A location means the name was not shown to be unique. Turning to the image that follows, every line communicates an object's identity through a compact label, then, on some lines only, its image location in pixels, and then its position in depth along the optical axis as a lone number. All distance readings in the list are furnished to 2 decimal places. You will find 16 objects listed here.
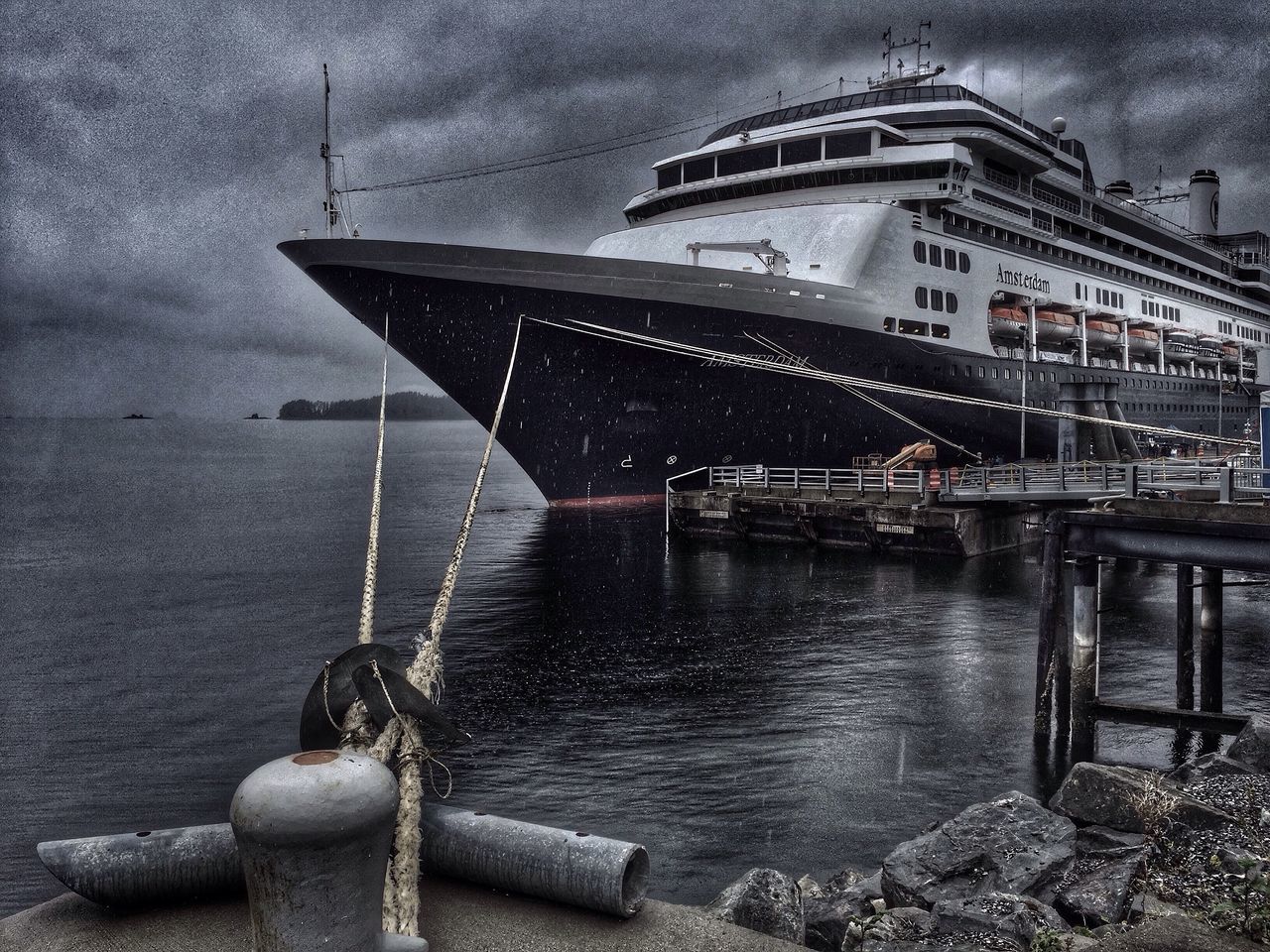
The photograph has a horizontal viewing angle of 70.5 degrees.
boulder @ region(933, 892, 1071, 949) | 6.00
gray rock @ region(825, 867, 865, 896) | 8.06
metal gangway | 18.52
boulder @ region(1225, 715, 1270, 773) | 9.75
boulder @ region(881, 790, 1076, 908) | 7.10
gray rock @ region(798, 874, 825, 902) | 7.58
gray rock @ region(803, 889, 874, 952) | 6.63
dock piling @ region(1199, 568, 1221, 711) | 12.19
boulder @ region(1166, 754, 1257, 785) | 9.43
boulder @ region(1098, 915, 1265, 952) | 4.33
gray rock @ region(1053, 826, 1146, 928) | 6.64
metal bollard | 3.46
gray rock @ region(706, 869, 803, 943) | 6.03
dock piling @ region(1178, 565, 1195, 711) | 12.29
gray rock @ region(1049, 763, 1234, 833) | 7.84
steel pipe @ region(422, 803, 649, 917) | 4.84
